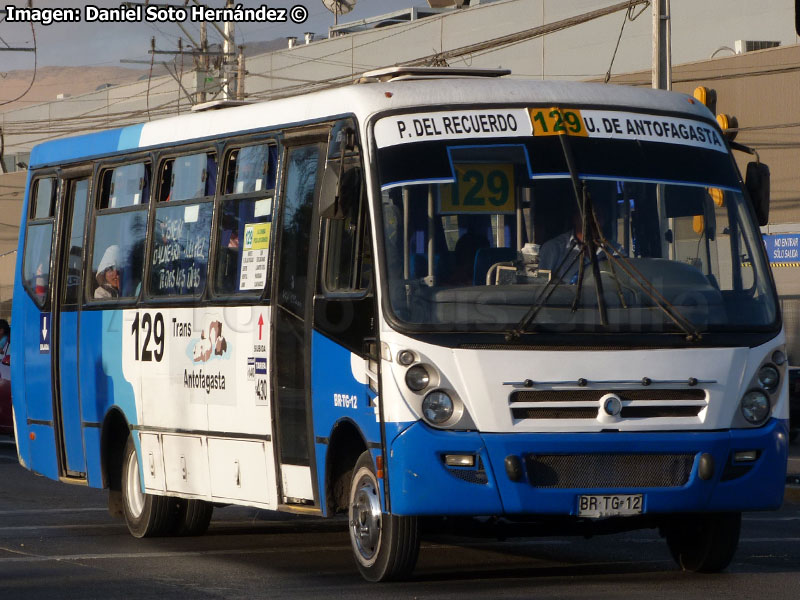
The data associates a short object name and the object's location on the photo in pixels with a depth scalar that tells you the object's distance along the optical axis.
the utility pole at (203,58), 57.16
